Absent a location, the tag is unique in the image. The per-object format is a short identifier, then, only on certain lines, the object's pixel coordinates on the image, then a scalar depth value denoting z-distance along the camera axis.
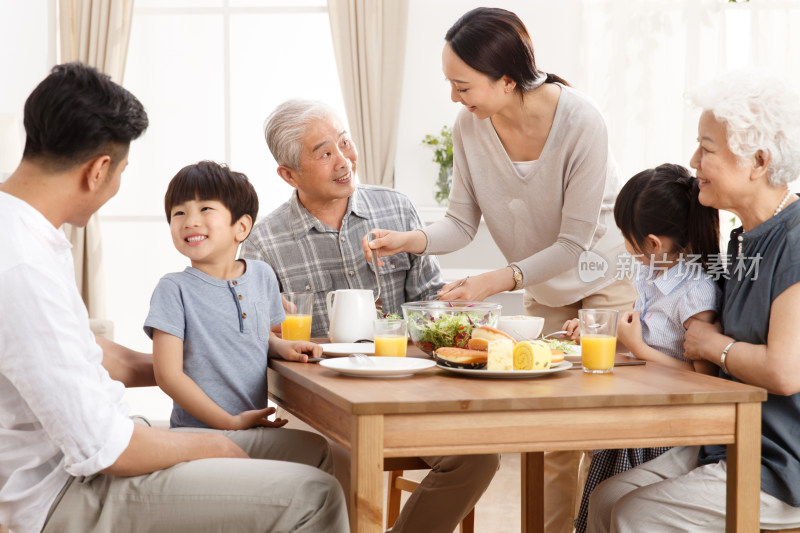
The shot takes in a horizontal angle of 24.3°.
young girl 4.35
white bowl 4.33
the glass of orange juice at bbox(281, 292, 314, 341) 4.49
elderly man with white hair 4.88
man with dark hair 3.69
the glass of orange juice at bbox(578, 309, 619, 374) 4.08
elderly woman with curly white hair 4.04
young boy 4.26
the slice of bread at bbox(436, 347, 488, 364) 4.04
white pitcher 4.54
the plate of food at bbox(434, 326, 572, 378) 3.99
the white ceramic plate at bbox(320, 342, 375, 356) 4.33
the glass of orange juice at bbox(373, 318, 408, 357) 4.20
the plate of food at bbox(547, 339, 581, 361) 4.26
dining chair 4.74
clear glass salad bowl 4.27
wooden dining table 3.76
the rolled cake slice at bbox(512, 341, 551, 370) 3.99
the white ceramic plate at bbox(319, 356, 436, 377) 4.01
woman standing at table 4.87
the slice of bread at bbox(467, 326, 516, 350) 4.13
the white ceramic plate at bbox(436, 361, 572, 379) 3.99
